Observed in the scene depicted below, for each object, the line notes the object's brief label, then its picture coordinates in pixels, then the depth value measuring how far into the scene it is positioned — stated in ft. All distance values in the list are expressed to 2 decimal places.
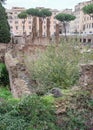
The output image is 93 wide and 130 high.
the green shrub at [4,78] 25.99
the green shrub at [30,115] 9.93
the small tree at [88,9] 81.72
